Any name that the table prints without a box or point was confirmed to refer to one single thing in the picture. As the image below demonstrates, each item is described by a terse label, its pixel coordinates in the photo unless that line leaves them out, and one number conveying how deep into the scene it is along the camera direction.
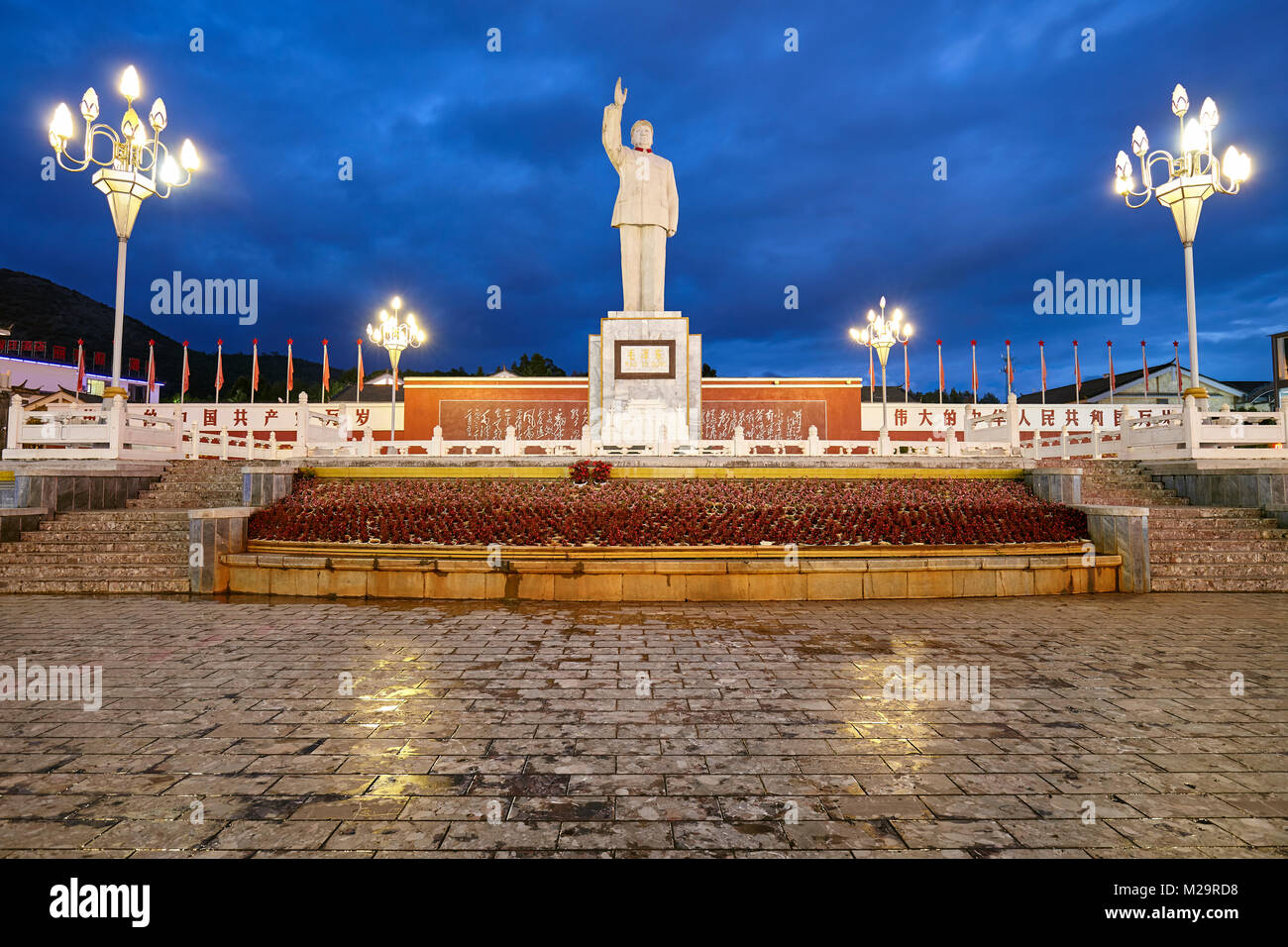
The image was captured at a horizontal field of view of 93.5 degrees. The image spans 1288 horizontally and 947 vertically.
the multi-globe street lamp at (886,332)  18.78
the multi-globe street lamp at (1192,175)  12.38
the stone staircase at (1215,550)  8.08
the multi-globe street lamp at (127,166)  11.45
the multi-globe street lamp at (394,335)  19.19
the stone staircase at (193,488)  10.88
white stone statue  15.96
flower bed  8.52
